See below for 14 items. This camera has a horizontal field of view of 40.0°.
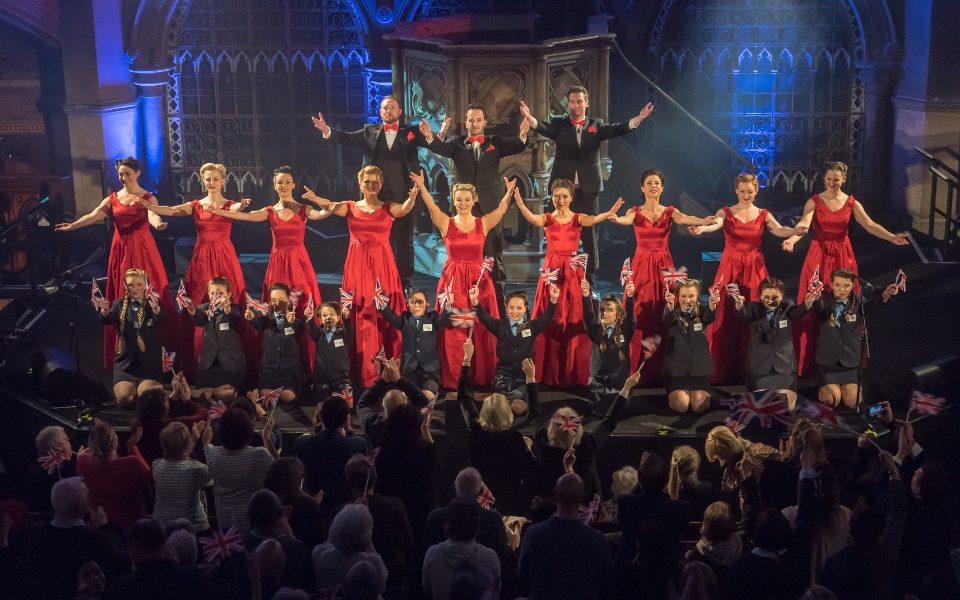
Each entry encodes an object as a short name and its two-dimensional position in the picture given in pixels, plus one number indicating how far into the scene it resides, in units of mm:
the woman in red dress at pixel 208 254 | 8344
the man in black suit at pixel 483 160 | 8617
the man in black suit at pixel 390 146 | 8680
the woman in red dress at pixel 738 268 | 8125
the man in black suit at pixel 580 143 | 8688
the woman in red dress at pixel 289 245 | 8320
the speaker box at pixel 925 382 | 7863
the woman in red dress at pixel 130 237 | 8391
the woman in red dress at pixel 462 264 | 8078
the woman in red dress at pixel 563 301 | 8094
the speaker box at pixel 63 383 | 8031
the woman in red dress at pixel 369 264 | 8172
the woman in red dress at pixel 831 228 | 8125
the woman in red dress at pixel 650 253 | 8148
